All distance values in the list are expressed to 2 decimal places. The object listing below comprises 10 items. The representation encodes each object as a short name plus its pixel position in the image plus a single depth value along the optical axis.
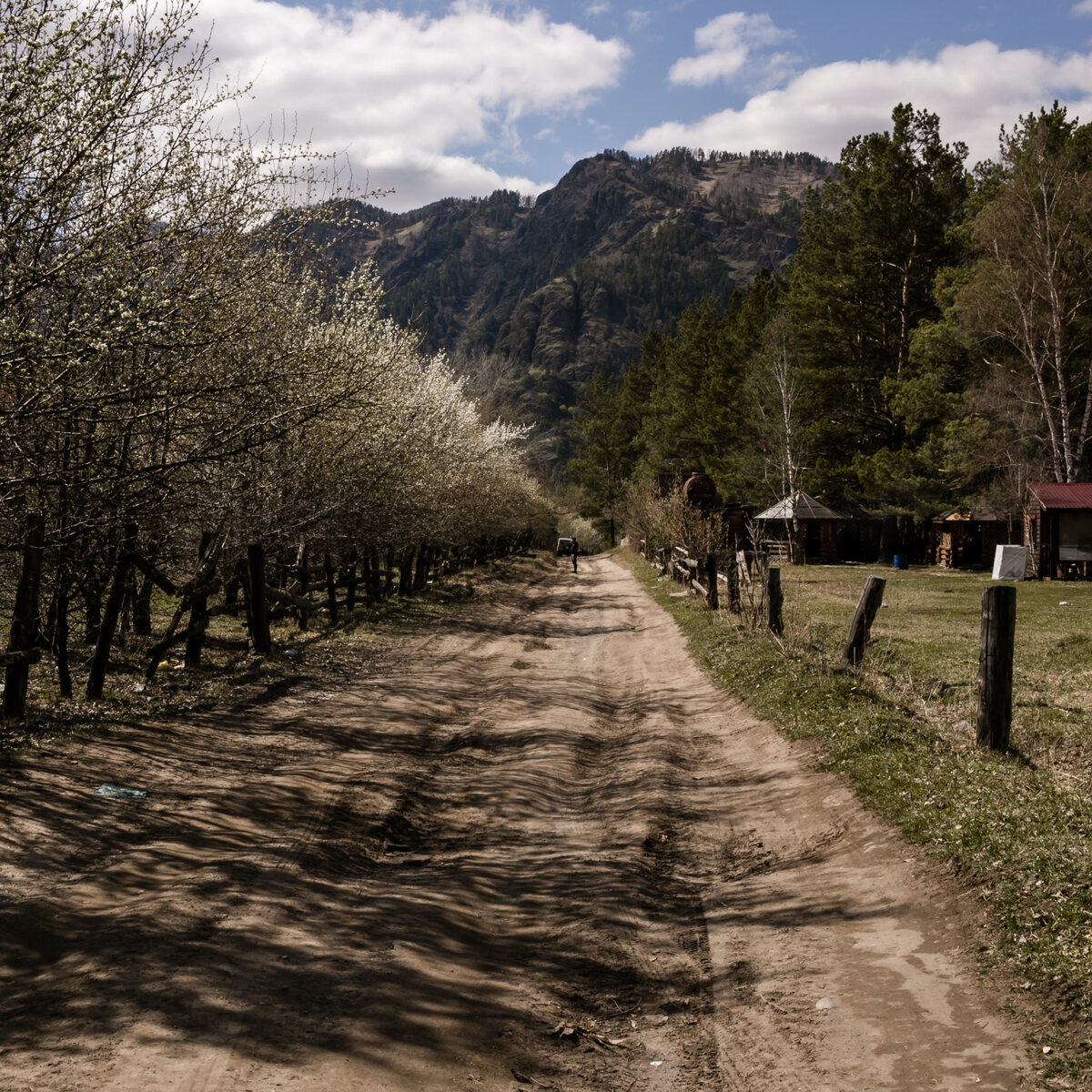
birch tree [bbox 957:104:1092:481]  33.19
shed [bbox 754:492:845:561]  45.47
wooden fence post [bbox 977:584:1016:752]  8.29
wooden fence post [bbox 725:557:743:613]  19.80
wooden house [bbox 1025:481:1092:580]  32.12
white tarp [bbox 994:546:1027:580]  32.25
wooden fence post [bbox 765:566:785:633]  15.35
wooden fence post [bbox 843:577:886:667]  11.90
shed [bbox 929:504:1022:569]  43.16
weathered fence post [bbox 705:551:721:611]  21.86
